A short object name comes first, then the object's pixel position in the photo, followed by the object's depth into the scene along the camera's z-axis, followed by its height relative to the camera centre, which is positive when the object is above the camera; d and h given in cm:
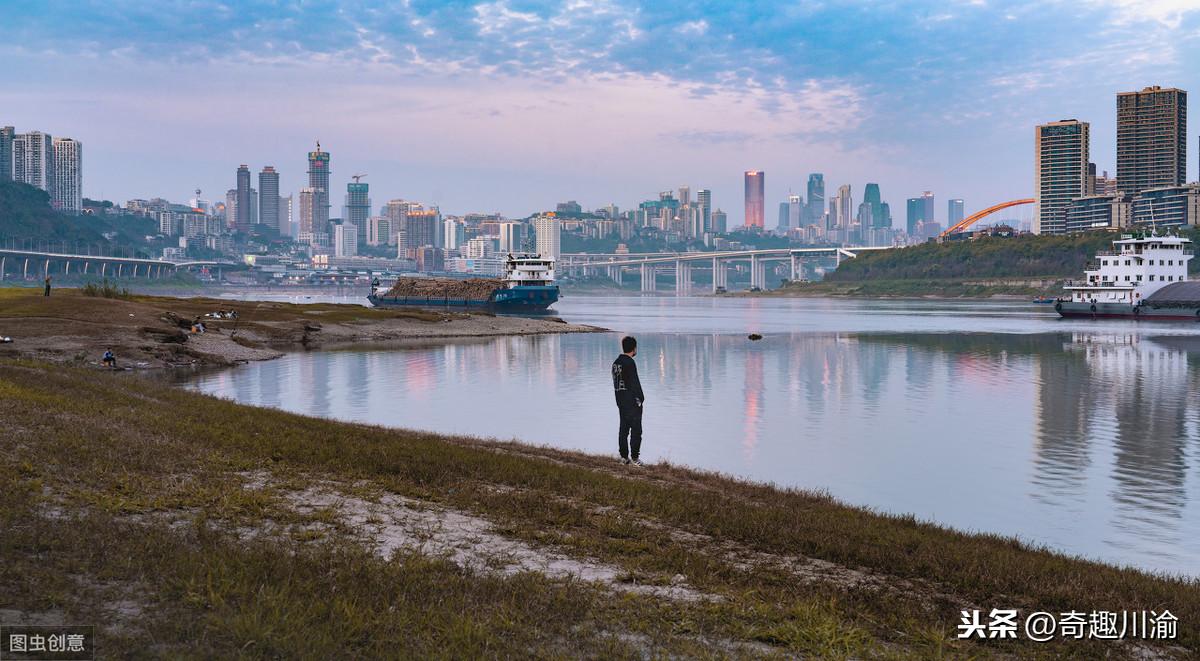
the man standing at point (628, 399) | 1691 -201
